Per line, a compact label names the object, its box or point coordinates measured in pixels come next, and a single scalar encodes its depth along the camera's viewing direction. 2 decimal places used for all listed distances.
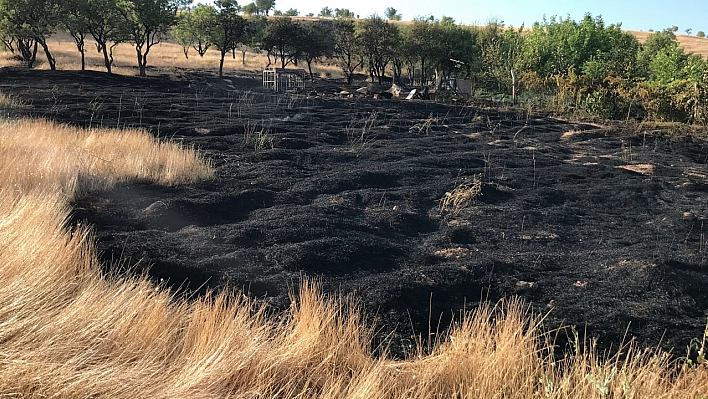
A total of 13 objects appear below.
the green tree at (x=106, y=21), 25.77
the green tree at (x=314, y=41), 34.12
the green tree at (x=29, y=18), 24.00
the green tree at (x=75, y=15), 25.11
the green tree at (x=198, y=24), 32.56
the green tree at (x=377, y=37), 29.86
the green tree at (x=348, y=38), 31.14
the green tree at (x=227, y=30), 31.33
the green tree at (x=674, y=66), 18.38
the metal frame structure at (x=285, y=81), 25.62
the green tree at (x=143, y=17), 26.89
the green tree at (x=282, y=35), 32.94
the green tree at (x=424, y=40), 28.47
